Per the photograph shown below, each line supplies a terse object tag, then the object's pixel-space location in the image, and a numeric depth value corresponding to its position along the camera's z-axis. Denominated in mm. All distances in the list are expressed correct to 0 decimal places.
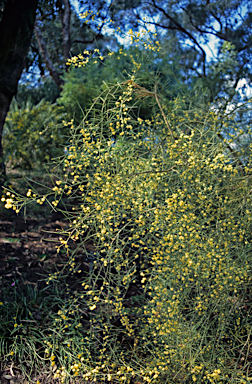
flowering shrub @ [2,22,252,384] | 1977
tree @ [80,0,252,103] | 8438
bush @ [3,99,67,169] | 5168
